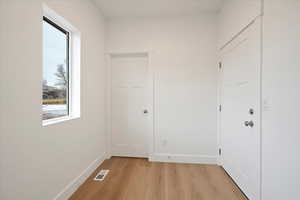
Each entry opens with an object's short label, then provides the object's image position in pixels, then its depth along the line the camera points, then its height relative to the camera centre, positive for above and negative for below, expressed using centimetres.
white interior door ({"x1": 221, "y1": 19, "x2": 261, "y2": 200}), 158 -13
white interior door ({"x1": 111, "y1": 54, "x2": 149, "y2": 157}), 298 -15
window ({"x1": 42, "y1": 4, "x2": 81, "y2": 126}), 162 +38
